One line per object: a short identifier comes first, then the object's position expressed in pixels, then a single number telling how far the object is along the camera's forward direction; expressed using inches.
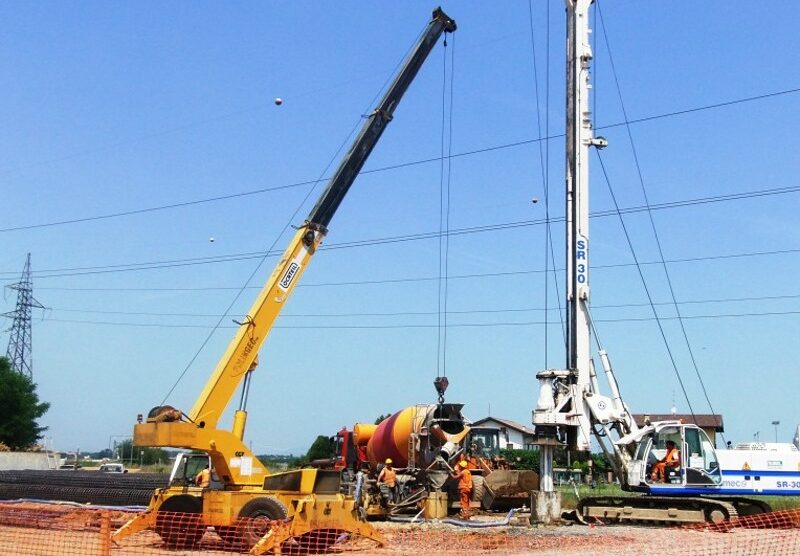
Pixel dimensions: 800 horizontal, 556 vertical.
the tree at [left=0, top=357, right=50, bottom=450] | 3021.7
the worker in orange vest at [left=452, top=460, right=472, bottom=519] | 1061.8
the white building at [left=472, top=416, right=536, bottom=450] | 3041.3
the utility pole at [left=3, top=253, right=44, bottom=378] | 2827.3
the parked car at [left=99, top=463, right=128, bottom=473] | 2248.5
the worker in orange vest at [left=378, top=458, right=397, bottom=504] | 1068.5
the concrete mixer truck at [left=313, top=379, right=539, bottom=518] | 1057.0
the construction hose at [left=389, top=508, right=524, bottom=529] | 921.5
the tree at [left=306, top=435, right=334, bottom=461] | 2298.5
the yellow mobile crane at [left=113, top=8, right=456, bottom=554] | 729.0
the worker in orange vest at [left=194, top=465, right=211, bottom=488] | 869.2
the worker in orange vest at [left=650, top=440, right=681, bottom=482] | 943.0
